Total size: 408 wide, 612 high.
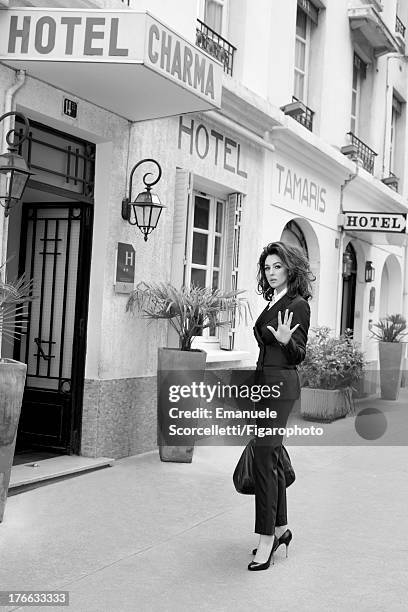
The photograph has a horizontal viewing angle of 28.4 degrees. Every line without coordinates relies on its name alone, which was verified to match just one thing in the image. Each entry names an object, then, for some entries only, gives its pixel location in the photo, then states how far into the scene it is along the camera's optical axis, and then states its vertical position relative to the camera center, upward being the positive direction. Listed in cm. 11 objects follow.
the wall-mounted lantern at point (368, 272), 1525 +122
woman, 462 -20
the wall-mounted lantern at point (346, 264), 1370 +123
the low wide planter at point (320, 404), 1105 -95
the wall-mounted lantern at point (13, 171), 570 +104
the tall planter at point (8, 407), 495 -55
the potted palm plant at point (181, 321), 736 +7
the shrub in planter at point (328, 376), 1108 -58
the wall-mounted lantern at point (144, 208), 736 +107
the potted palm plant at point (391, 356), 1435 -32
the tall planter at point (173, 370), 734 -39
